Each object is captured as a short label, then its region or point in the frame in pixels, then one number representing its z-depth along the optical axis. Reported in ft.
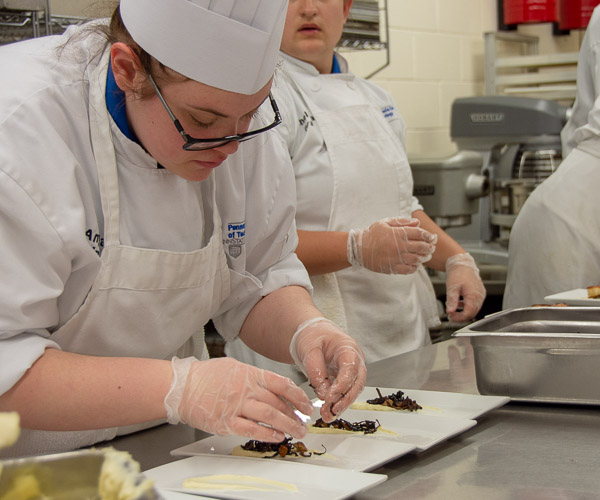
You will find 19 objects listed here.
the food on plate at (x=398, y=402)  4.50
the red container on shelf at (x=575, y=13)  14.17
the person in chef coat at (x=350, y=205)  6.63
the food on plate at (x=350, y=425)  4.15
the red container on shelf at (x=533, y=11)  13.66
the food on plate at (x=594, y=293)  6.87
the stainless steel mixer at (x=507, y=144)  10.86
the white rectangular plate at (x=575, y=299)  6.64
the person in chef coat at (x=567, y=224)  8.39
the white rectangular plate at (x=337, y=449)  3.63
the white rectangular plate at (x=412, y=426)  3.91
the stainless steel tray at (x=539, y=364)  4.31
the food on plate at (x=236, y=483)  3.33
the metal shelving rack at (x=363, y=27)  9.23
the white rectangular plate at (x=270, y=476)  3.23
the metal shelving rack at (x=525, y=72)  13.29
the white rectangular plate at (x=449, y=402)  4.40
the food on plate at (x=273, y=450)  3.80
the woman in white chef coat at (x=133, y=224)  3.54
